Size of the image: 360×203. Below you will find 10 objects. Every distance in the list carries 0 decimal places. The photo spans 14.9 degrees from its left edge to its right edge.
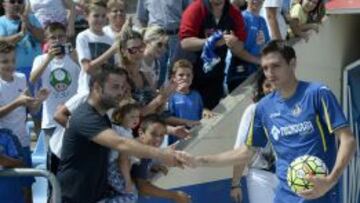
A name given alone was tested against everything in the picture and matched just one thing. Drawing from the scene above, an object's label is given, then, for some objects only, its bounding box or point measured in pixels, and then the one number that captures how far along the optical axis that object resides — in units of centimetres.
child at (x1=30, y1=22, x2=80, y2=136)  1222
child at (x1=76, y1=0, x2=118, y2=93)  1229
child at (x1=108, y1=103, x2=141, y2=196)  1050
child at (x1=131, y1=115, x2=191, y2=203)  1109
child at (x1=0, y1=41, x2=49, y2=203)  1088
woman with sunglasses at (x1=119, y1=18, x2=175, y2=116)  1194
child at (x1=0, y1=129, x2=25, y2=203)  1021
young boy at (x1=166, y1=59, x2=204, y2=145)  1264
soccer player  928
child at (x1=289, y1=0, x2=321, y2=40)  1612
